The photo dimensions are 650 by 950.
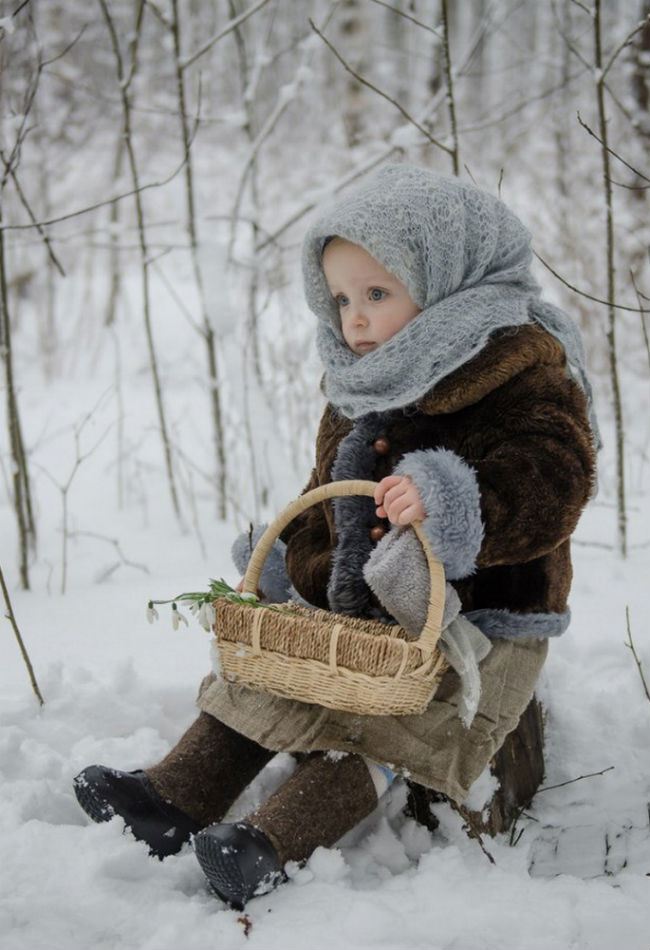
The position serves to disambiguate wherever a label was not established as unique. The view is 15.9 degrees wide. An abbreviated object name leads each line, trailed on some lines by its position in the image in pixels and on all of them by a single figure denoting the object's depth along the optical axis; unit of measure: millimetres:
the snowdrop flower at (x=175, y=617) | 2606
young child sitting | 2538
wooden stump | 2654
